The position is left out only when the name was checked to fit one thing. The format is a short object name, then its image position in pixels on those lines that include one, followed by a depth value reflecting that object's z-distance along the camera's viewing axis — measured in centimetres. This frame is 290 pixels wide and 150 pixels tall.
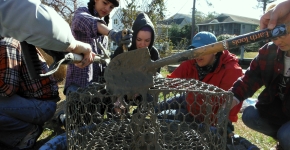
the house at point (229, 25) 2592
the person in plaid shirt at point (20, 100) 154
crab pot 102
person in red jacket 171
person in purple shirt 167
